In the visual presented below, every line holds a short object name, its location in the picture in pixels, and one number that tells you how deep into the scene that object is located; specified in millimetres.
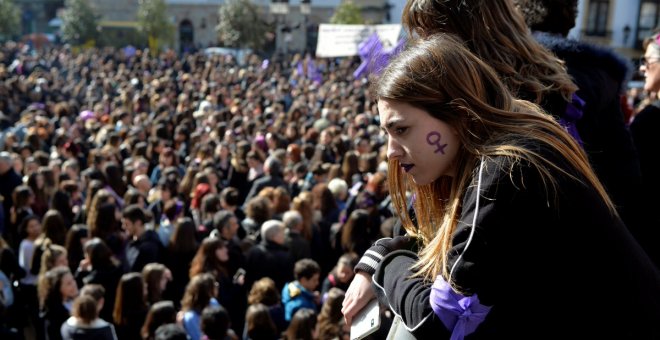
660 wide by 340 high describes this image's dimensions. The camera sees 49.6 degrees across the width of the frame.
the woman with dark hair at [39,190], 8008
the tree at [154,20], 43719
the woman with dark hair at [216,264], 5953
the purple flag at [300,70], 22709
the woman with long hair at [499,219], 1492
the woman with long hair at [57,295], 5410
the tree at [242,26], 40000
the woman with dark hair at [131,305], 5242
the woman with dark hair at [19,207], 7562
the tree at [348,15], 39062
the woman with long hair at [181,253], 6379
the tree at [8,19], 45719
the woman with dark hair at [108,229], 6457
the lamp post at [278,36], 35262
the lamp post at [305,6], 22469
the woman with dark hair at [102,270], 5762
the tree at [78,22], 43375
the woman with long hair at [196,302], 5156
